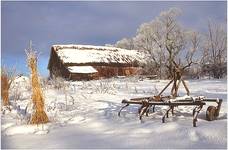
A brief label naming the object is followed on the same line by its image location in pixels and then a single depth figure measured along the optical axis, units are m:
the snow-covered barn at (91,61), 39.09
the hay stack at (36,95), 7.39
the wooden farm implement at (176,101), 6.94
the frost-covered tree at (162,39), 41.03
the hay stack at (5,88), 10.33
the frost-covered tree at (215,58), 30.71
